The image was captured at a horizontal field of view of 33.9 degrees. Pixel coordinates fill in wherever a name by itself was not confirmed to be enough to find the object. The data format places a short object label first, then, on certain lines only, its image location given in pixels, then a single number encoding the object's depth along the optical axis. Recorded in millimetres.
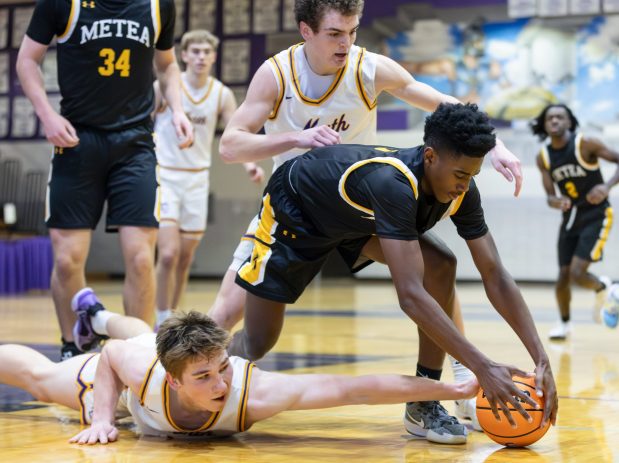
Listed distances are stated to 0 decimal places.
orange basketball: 3512
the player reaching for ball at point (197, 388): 3588
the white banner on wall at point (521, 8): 14617
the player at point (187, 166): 8141
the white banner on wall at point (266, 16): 15938
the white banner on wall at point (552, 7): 14492
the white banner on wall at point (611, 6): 14227
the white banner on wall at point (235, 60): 16203
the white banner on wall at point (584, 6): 14328
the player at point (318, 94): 4273
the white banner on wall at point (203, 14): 16422
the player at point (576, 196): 8570
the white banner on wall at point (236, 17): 16188
